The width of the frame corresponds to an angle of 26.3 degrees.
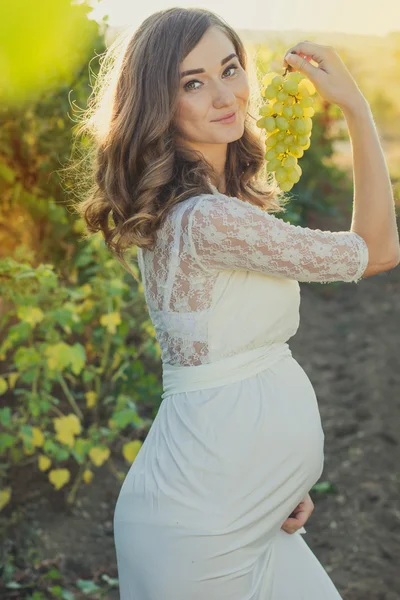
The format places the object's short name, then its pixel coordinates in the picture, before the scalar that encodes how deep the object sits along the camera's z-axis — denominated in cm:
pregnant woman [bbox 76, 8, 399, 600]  173
